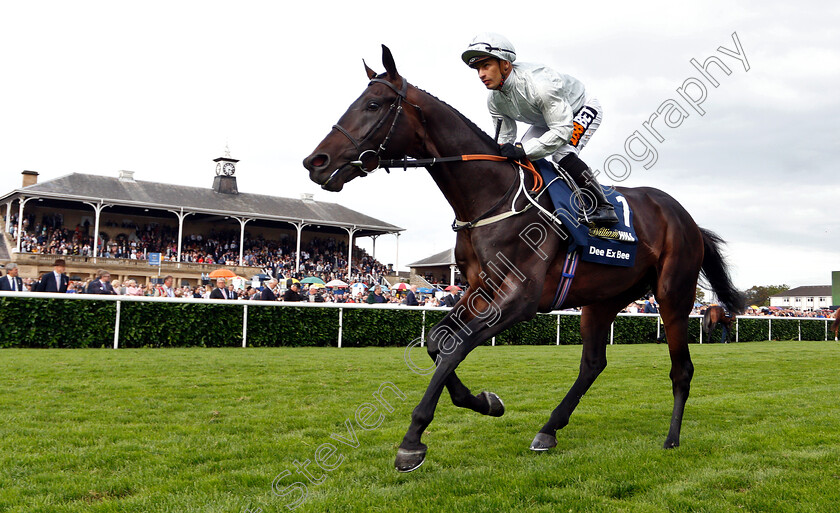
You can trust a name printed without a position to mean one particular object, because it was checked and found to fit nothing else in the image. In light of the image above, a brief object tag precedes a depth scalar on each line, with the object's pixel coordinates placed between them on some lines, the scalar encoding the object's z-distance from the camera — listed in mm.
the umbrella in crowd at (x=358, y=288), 25064
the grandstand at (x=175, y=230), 34281
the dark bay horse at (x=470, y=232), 3484
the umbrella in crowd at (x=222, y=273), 27595
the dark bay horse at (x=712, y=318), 16875
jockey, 3959
